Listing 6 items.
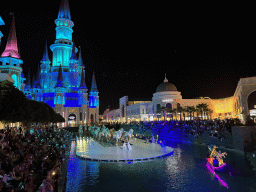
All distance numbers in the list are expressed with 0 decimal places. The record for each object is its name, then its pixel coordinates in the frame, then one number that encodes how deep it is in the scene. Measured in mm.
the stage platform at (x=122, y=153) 14891
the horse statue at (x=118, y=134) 21736
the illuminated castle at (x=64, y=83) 78062
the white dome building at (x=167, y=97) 95250
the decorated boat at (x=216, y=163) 11679
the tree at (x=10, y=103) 21750
